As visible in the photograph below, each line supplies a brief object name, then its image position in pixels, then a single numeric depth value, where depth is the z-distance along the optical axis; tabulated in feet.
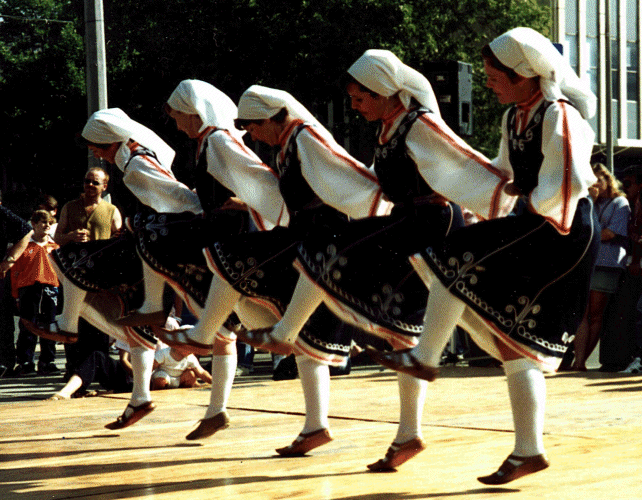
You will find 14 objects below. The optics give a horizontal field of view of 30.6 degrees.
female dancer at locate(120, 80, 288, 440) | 18.93
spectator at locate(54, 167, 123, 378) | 29.94
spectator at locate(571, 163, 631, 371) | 32.09
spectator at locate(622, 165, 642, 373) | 31.71
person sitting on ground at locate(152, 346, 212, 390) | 29.89
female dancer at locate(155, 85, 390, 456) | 17.21
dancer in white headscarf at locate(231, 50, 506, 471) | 16.24
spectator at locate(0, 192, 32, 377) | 34.60
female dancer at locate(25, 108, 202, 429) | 21.52
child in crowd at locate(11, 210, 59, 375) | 36.27
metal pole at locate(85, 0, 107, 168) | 40.06
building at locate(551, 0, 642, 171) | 122.52
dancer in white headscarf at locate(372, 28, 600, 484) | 14.39
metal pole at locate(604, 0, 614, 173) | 93.71
